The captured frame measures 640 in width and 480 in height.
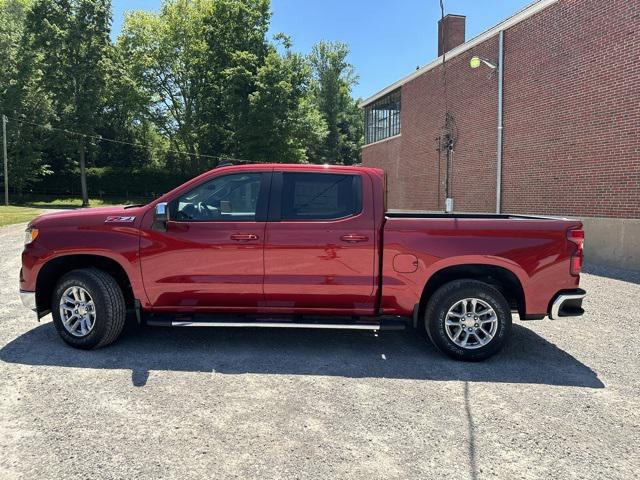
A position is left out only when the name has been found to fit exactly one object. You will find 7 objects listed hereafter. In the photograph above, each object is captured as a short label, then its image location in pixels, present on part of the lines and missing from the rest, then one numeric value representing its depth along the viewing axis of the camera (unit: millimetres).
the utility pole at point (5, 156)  36531
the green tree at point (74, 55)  37719
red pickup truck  4508
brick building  10773
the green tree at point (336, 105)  55812
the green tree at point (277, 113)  34906
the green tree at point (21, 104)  39281
